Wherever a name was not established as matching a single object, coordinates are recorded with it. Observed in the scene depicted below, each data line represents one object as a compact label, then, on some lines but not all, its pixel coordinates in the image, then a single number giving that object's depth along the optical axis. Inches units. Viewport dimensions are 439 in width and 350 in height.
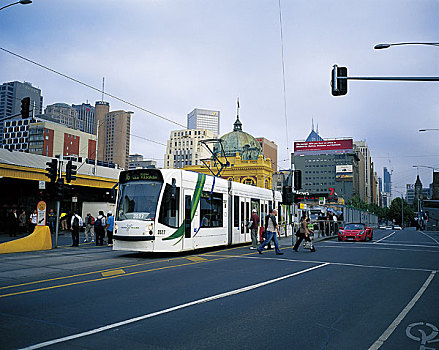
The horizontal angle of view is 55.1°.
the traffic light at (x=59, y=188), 737.3
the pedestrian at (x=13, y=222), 1010.7
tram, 574.2
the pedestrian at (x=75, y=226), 808.3
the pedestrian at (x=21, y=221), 1051.3
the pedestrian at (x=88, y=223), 935.3
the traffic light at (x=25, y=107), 769.6
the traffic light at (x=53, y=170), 734.4
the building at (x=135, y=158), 6870.1
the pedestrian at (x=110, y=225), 833.5
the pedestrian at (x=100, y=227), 848.3
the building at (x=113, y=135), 7347.4
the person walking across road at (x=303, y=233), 707.3
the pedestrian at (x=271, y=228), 664.4
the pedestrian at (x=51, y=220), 876.5
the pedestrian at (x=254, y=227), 758.5
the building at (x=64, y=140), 4421.8
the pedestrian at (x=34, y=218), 905.5
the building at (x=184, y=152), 5078.7
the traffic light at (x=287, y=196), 863.7
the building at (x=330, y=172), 5915.4
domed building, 2618.1
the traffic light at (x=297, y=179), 839.1
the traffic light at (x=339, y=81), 520.1
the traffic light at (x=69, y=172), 776.9
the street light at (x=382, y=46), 574.9
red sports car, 1029.8
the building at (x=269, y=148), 6904.5
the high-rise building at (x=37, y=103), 6737.2
